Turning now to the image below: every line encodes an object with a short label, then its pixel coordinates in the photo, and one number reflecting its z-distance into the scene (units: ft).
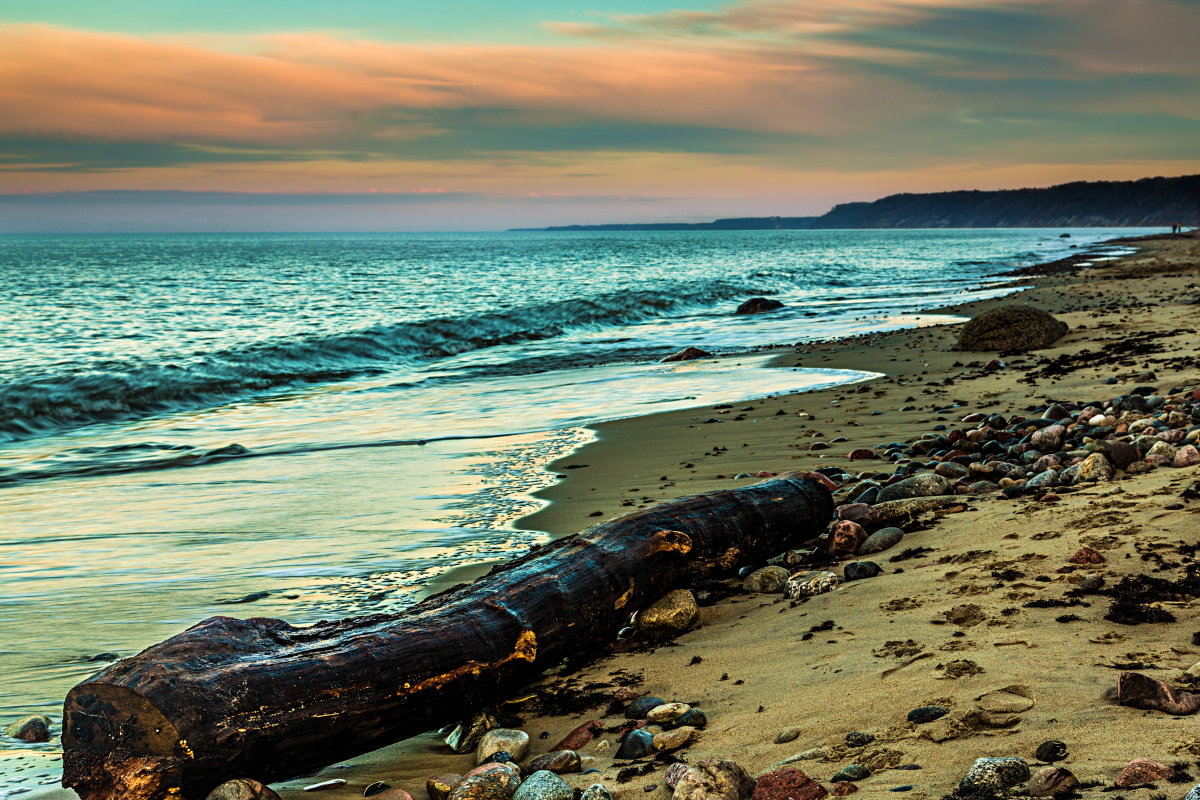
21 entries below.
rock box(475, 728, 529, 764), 10.97
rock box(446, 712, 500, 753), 11.52
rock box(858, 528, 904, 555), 16.02
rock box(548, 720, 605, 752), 11.00
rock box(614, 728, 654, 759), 10.26
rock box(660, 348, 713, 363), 57.26
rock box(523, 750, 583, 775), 10.21
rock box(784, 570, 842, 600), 14.49
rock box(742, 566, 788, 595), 15.55
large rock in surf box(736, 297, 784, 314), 94.58
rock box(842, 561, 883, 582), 14.71
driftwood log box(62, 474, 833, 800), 9.72
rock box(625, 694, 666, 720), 11.41
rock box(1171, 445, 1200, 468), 16.35
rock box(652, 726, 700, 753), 10.19
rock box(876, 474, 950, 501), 18.56
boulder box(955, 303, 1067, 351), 46.65
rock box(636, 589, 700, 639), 14.39
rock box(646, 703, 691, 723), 11.01
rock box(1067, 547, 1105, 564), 12.53
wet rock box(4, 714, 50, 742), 12.05
